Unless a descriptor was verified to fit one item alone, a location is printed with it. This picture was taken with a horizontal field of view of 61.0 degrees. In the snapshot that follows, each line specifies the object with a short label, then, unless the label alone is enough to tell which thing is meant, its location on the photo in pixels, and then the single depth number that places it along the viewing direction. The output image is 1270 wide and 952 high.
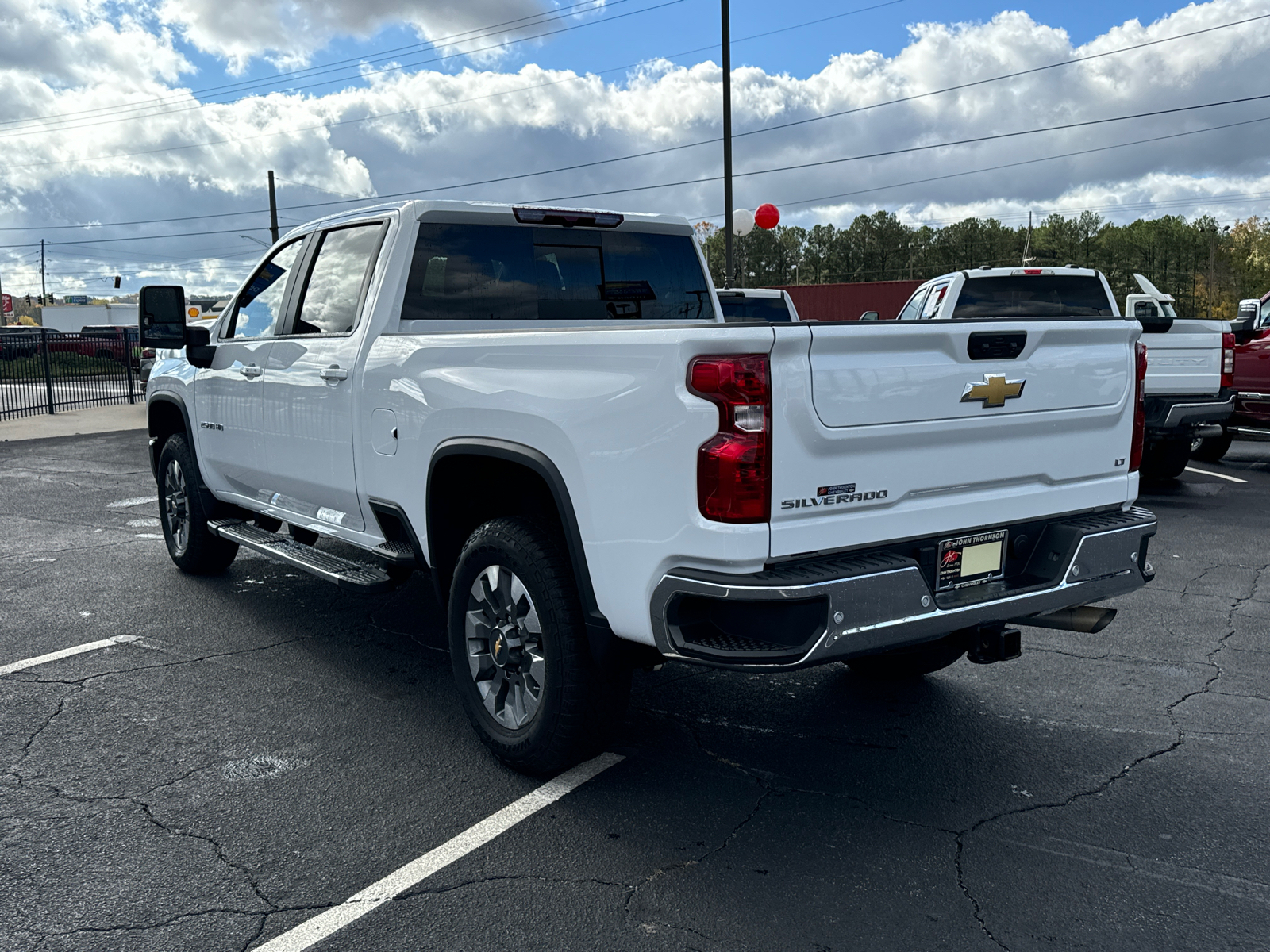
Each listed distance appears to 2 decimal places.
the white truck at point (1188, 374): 9.84
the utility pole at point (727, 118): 21.59
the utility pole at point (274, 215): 46.16
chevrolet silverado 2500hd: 3.07
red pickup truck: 11.75
